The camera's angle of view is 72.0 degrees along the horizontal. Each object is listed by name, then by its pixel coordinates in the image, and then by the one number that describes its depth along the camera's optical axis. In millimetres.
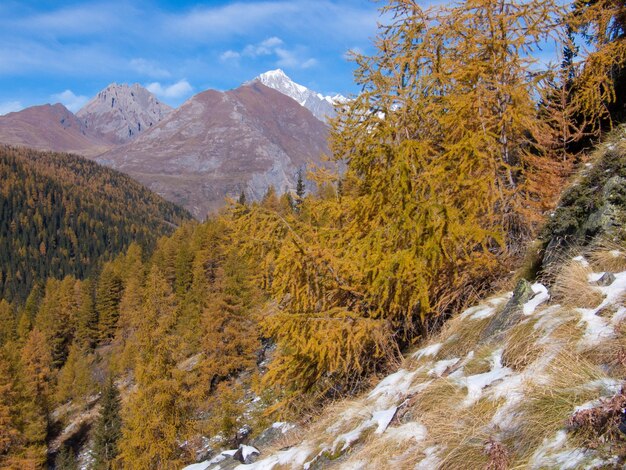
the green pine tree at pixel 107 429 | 35062
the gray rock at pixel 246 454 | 6270
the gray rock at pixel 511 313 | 4594
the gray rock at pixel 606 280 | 3926
